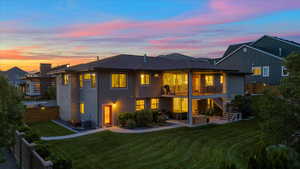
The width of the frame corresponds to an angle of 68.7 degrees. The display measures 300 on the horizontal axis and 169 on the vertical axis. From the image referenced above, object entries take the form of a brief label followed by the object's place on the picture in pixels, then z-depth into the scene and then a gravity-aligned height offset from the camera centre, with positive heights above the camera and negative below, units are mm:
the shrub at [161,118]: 19458 -3177
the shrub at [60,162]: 7938 -2899
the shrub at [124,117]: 17969 -2795
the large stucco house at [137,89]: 18359 -531
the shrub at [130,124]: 17383 -3236
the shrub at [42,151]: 8852 -2723
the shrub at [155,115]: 19439 -2860
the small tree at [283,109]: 7598 -955
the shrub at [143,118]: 18141 -2882
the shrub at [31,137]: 10802 -2648
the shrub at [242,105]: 21688 -2212
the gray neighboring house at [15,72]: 54250 +3642
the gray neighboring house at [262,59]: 28234 +3329
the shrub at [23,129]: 12391 -2574
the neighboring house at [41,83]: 37406 +139
